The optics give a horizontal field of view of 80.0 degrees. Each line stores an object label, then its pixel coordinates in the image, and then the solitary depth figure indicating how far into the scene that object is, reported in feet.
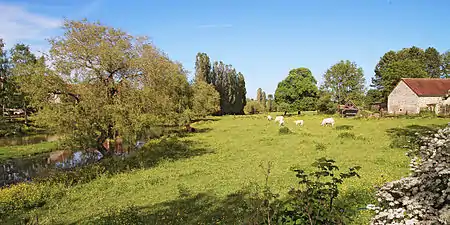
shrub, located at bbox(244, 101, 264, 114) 323.70
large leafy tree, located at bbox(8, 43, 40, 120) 47.96
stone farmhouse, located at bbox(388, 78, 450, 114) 143.74
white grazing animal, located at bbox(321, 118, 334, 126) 111.34
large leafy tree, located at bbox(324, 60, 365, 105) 230.07
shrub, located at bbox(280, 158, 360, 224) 15.94
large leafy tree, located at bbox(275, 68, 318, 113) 206.28
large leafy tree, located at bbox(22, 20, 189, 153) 48.46
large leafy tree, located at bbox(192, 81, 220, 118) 129.29
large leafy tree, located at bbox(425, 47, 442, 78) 259.19
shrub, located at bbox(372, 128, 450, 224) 12.24
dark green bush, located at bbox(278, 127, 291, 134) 92.17
